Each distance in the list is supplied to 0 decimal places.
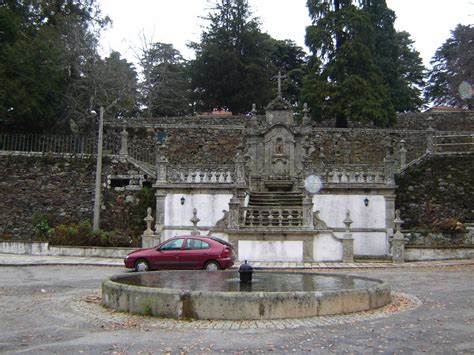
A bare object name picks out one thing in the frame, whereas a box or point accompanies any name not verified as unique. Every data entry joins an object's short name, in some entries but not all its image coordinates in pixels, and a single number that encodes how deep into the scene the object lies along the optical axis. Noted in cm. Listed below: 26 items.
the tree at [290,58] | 4869
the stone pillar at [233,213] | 2050
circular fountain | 895
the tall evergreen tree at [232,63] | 4178
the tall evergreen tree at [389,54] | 4431
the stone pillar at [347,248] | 1964
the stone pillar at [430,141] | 2734
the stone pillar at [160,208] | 2353
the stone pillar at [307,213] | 2050
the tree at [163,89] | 4341
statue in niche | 2856
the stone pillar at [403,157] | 2738
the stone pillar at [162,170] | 2381
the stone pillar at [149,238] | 2083
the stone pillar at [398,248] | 1980
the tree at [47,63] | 2856
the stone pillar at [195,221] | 2116
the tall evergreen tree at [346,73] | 3262
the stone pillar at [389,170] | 2330
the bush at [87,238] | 2200
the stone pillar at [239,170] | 2365
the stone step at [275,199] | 2448
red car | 1616
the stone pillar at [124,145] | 2784
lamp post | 2308
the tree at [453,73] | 3376
